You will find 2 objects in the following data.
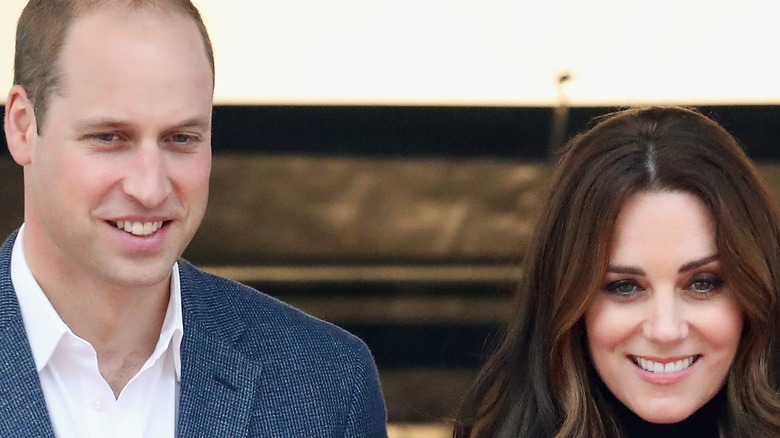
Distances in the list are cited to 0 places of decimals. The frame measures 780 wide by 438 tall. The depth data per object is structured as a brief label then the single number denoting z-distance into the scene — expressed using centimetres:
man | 452
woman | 503
